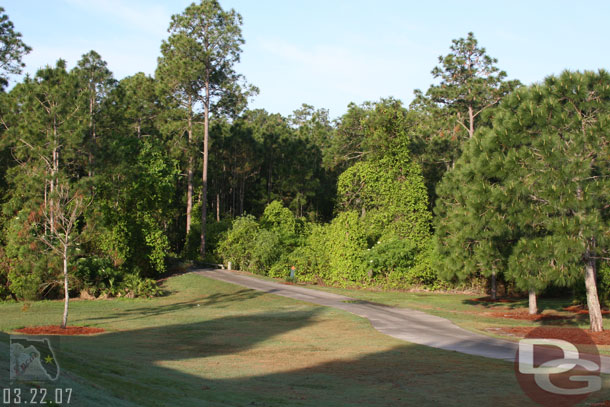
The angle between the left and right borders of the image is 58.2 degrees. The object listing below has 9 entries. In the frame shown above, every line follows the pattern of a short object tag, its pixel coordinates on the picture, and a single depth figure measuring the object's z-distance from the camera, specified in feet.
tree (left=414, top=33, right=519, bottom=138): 147.74
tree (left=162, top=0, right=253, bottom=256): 164.96
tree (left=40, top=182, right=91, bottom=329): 64.95
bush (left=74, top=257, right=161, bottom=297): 108.68
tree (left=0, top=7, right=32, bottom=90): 134.31
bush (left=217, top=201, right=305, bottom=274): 142.51
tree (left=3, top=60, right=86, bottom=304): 101.19
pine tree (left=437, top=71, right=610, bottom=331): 60.18
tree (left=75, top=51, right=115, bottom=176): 120.16
